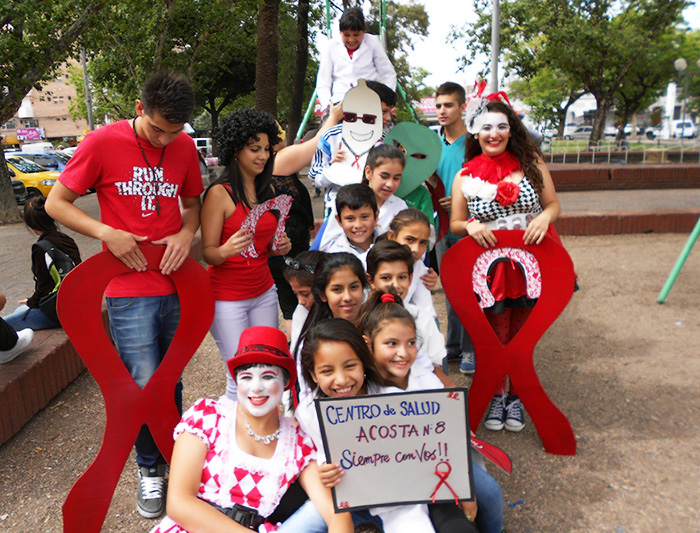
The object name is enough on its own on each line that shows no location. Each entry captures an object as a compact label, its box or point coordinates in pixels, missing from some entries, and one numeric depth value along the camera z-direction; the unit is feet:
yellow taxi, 50.36
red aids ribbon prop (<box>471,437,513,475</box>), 7.27
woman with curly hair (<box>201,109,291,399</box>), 8.79
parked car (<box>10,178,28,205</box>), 46.41
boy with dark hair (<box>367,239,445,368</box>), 8.51
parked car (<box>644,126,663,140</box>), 149.53
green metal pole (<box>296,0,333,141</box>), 21.26
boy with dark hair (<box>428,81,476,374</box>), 12.64
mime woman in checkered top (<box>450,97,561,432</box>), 9.82
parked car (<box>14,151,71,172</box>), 59.52
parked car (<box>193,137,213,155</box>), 110.83
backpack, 12.75
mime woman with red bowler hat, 6.69
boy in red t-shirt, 7.50
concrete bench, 10.85
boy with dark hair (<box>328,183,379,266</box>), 9.45
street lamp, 58.03
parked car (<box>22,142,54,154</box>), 118.68
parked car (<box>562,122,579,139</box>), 198.32
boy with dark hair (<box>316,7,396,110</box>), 15.37
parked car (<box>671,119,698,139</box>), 155.02
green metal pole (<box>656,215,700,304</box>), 16.35
